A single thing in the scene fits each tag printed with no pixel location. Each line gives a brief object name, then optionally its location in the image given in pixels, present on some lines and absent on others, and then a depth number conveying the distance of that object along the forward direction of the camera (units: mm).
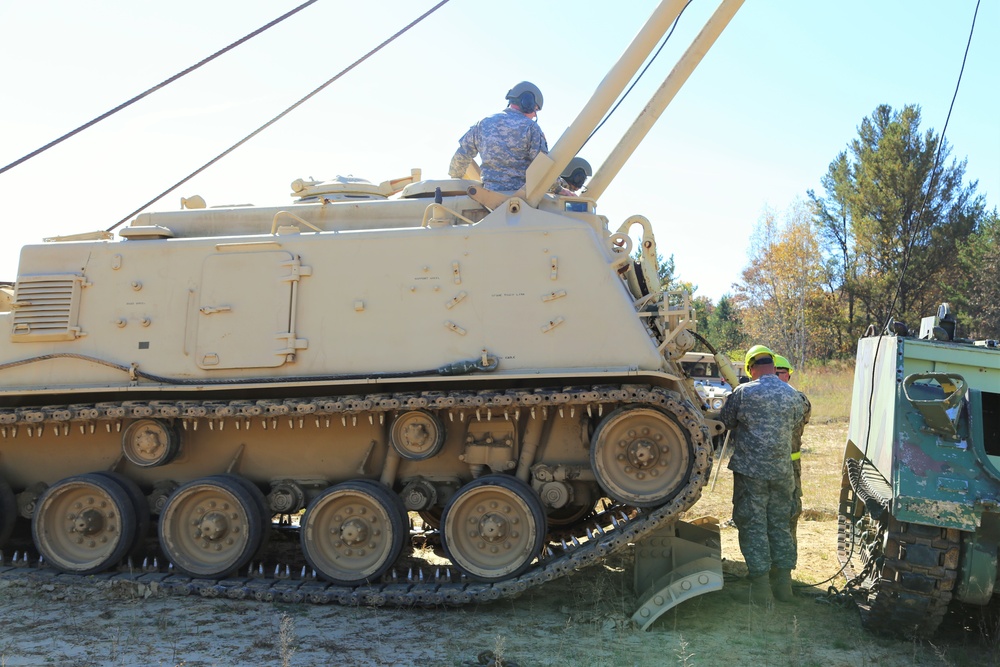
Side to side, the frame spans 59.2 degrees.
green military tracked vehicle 5602
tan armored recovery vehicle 7148
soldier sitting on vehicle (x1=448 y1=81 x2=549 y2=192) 8461
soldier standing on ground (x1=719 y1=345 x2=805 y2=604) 7395
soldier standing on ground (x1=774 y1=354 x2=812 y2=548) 8125
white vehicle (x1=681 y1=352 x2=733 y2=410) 17078
